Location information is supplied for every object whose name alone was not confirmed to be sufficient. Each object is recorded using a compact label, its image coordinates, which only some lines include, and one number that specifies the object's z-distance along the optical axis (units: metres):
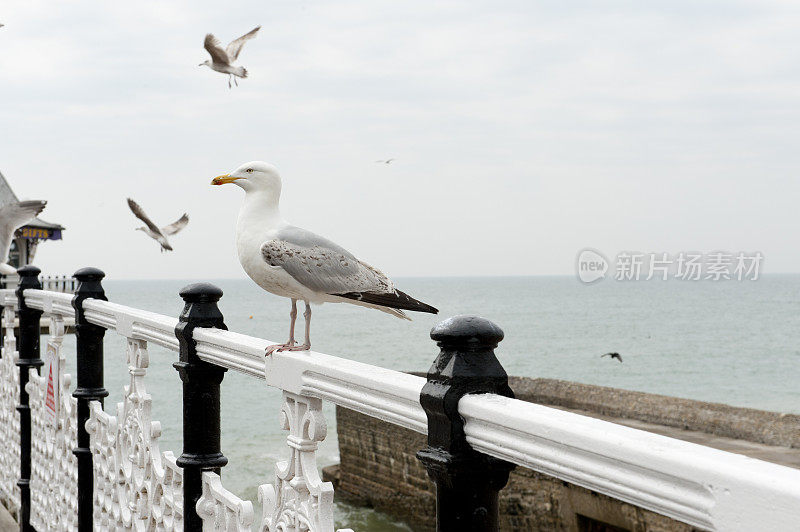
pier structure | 1.20
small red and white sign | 4.89
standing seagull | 3.01
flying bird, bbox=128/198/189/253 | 11.12
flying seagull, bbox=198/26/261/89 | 11.16
